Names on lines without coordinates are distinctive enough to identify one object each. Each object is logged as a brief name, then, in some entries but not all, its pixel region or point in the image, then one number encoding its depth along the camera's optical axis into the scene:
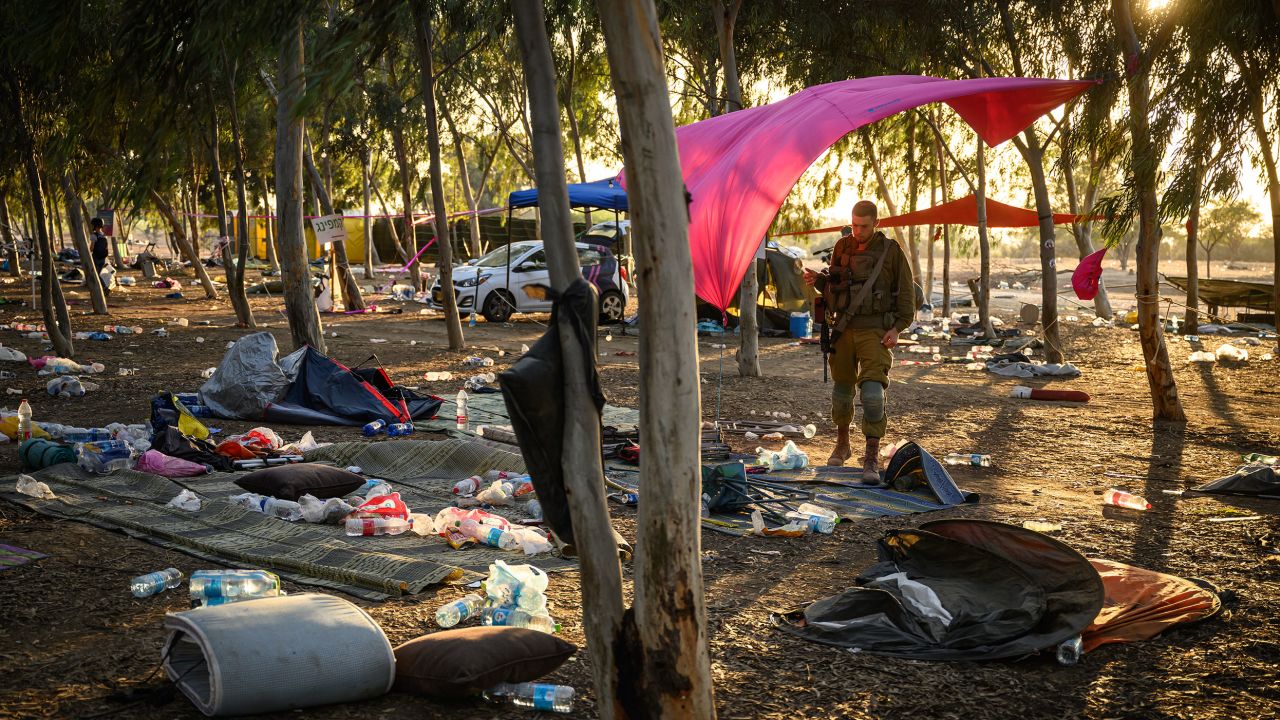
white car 20.98
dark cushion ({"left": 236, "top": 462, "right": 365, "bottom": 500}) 6.49
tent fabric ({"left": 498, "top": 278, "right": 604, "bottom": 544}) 3.02
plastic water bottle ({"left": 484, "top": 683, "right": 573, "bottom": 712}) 3.67
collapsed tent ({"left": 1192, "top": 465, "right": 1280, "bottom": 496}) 7.05
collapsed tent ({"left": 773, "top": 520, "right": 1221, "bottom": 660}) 4.29
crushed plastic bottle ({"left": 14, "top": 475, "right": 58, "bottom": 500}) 6.39
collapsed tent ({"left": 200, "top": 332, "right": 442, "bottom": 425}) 9.77
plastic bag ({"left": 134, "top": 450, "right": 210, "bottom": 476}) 7.20
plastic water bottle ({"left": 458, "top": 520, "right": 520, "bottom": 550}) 5.69
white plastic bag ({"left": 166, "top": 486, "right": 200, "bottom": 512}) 6.23
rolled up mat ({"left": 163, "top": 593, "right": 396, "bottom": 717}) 3.39
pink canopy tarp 7.87
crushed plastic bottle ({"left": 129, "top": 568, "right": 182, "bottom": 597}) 4.66
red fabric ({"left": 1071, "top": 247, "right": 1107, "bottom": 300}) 11.61
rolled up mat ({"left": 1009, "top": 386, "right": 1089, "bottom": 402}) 12.46
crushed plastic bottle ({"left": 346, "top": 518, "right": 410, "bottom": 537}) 5.89
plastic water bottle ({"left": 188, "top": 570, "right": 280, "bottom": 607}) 4.57
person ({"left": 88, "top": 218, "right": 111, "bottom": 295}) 26.05
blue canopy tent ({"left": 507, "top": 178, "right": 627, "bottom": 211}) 16.53
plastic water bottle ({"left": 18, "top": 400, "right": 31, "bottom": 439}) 8.17
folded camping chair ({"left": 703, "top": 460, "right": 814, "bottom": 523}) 6.60
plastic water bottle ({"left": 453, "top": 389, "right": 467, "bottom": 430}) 9.59
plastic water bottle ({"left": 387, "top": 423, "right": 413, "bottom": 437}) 9.31
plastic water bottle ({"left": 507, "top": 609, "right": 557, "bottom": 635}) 4.39
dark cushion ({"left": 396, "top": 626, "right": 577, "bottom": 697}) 3.63
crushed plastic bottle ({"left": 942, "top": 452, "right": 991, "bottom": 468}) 8.34
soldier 7.55
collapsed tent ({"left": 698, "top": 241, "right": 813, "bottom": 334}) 21.14
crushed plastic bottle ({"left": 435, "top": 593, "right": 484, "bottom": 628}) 4.46
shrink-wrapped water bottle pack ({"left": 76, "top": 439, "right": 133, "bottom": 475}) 7.17
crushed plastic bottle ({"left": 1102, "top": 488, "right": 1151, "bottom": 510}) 6.79
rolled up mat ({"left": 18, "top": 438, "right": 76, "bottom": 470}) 7.26
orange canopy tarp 21.39
